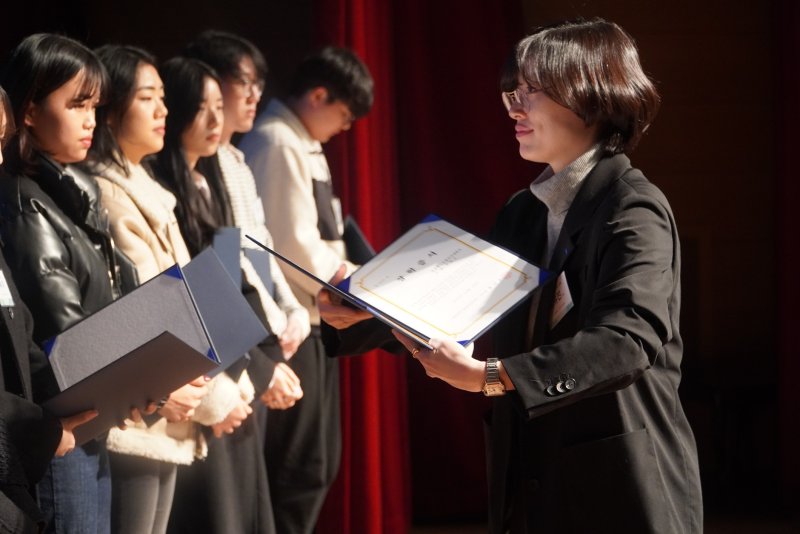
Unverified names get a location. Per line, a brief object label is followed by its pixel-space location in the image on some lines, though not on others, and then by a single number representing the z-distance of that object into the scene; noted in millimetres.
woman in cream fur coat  3896
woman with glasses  3084
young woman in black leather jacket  3545
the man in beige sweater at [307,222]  4784
